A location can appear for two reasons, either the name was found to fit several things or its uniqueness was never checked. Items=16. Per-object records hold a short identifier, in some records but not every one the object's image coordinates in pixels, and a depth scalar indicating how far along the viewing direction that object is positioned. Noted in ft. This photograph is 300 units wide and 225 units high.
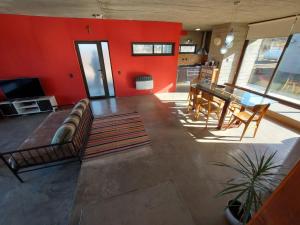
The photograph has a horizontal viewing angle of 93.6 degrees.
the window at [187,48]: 27.48
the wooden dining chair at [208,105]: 11.19
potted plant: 4.13
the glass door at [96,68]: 14.59
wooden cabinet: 17.74
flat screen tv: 12.67
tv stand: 13.05
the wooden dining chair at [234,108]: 11.18
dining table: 10.34
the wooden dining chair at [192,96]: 12.43
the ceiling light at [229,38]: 9.54
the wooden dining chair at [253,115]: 8.92
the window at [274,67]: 12.16
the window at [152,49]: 15.85
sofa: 6.80
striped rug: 9.26
